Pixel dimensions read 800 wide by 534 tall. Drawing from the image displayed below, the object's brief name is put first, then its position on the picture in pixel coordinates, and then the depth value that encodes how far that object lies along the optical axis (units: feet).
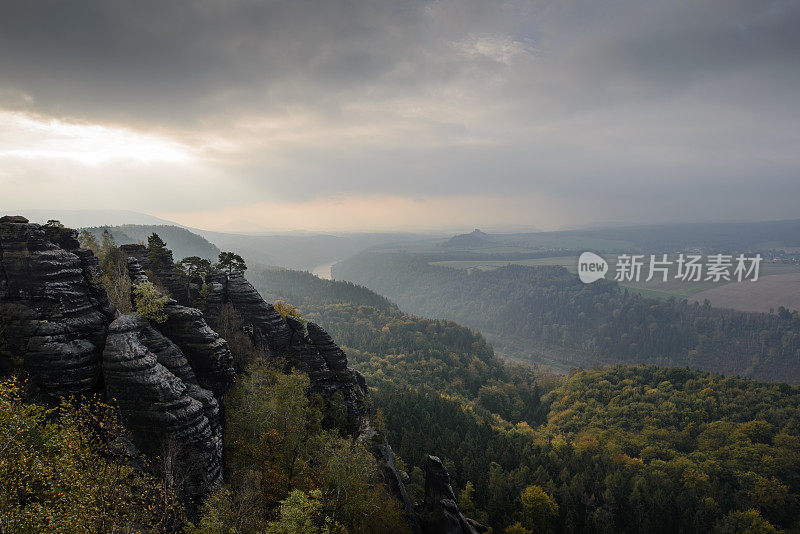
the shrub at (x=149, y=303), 106.52
